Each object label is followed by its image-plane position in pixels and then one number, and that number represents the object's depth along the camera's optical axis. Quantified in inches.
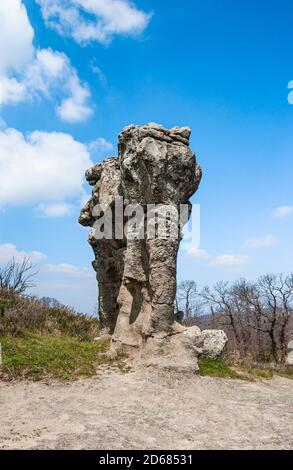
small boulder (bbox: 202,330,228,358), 410.6
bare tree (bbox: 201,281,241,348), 1439.2
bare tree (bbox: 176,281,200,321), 1892.5
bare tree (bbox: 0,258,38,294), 595.8
